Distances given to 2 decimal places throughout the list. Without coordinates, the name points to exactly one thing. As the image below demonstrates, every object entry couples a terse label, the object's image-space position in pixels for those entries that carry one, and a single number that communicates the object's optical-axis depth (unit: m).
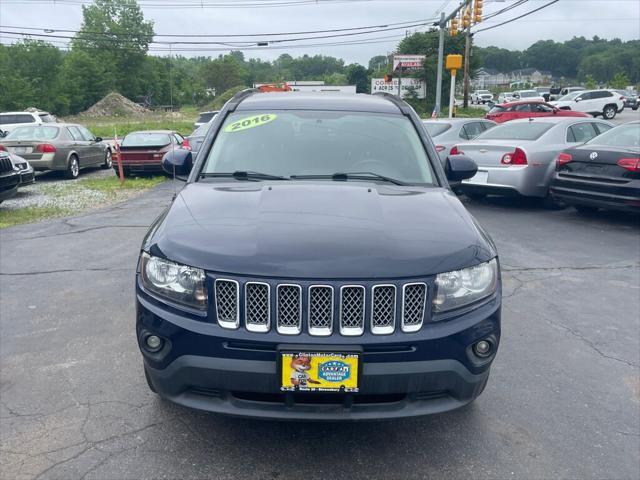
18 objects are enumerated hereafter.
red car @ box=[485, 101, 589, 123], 26.28
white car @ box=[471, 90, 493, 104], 66.24
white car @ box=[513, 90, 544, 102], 49.50
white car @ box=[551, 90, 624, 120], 35.44
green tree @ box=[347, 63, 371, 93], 64.89
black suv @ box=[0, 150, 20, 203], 9.98
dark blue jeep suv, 2.57
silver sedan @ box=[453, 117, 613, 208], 9.62
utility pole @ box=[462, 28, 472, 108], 41.11
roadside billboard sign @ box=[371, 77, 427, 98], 46.78
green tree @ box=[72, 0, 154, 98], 88.72
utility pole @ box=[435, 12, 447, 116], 25.19
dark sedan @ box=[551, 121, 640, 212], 8.17
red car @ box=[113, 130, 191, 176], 15.23
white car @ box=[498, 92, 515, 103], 52.09
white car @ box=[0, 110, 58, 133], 22.48
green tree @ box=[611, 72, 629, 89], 66.56
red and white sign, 35.99
